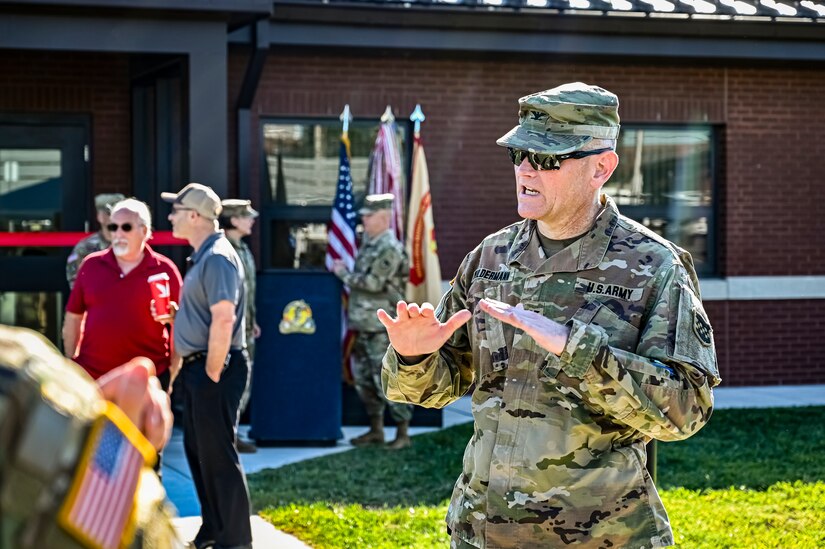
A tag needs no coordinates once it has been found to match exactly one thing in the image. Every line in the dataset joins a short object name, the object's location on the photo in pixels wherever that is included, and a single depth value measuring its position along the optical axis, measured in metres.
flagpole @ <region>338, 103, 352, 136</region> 11.26
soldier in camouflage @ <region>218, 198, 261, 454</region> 9.28
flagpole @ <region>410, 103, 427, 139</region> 11.35
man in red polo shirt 6.05
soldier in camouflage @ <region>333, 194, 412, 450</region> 9.78
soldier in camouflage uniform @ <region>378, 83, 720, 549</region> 2.90
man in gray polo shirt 6.07
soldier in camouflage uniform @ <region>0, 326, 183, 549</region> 1.11
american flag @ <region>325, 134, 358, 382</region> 10.98
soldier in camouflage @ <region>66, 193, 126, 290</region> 9.59
